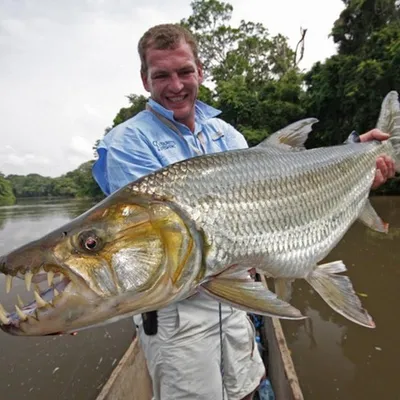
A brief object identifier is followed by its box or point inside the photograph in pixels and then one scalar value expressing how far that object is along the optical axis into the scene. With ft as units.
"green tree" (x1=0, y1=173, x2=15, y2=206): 286.05
